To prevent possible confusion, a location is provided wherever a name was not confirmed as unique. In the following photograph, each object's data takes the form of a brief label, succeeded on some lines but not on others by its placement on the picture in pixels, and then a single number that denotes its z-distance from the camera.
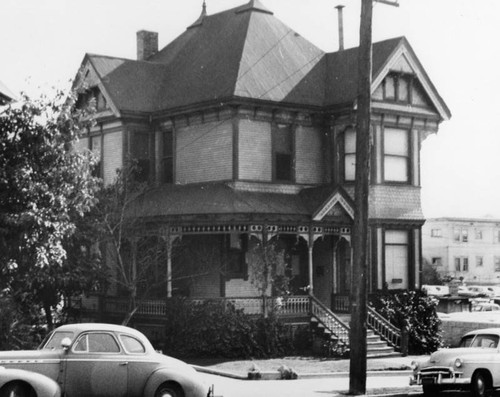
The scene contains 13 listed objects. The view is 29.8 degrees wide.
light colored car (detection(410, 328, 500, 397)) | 20.84
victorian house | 32.25
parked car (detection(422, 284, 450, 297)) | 71.03
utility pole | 20.58
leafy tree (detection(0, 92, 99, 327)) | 22.66
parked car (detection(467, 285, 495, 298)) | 72.31
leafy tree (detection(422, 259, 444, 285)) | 82.06
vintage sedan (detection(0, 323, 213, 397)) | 16.17
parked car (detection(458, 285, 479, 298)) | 69.69
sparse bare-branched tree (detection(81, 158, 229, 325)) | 29.56
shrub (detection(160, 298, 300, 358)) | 28.94
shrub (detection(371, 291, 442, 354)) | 32.72
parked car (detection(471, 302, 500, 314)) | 55.24
